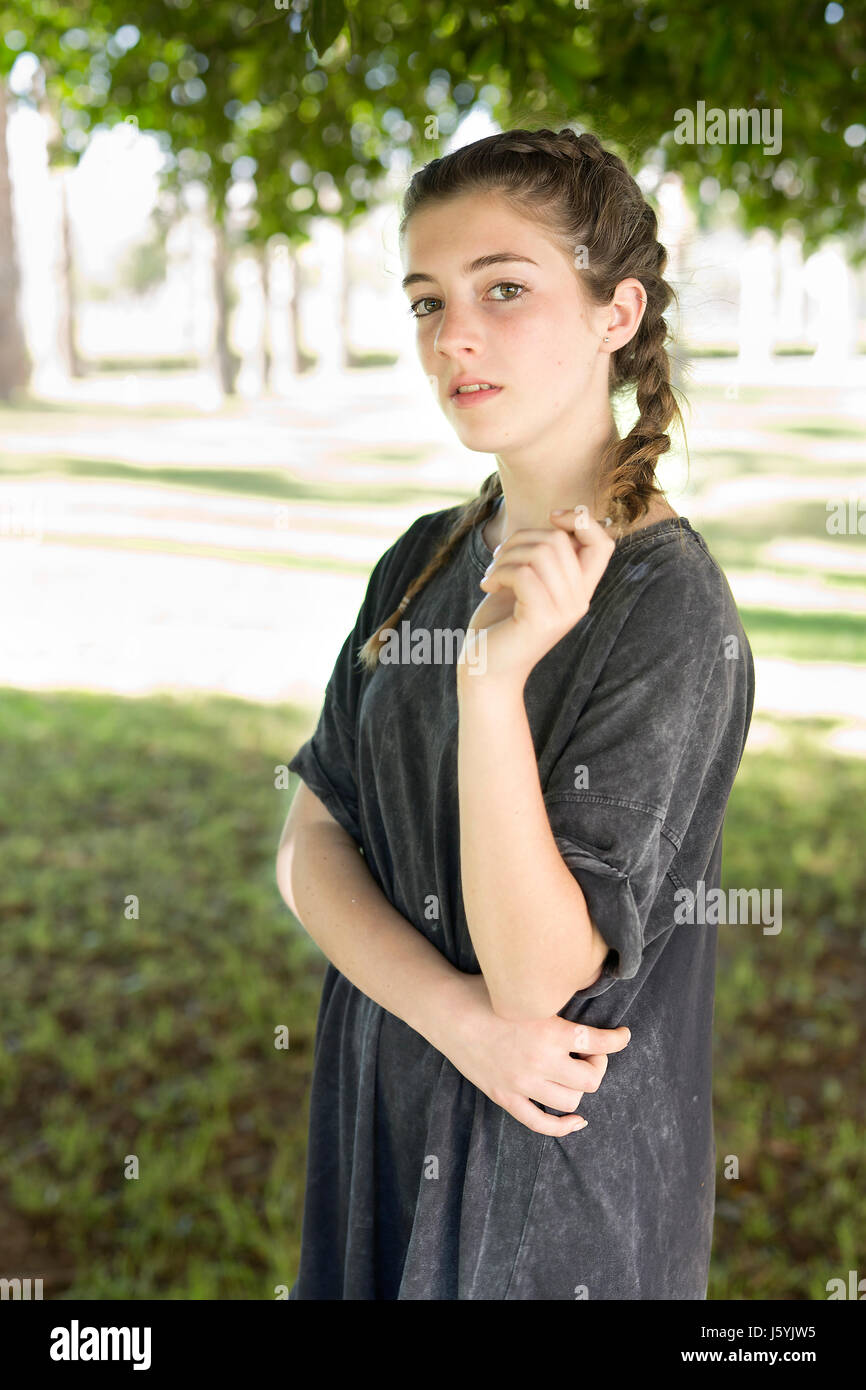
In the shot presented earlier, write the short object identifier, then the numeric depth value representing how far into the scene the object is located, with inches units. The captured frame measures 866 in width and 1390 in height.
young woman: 54.2
